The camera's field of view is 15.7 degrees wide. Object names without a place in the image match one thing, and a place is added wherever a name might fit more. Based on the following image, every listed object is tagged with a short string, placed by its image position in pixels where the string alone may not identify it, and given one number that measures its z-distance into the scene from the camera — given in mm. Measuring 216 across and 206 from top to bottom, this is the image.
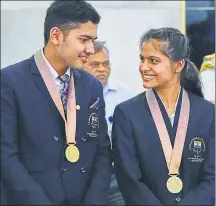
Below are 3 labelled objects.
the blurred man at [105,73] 5316
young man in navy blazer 3291
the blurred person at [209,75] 5388
